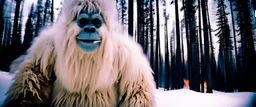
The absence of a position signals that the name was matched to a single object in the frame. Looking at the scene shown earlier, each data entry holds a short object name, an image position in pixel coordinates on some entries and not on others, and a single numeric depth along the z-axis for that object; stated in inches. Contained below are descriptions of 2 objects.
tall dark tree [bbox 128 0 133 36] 344.5
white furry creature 54.0
